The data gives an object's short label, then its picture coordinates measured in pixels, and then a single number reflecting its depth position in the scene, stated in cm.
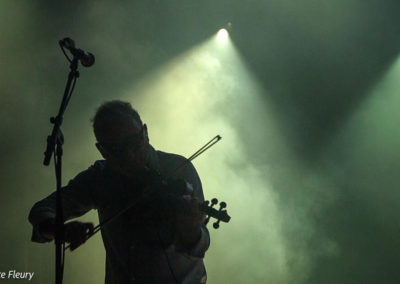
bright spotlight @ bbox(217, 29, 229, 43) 646
